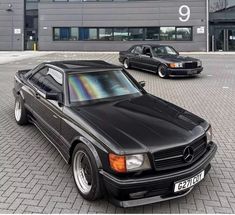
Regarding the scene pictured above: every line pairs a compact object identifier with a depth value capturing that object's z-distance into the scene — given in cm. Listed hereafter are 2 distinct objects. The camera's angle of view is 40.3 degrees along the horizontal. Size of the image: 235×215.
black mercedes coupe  327
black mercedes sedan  1321
